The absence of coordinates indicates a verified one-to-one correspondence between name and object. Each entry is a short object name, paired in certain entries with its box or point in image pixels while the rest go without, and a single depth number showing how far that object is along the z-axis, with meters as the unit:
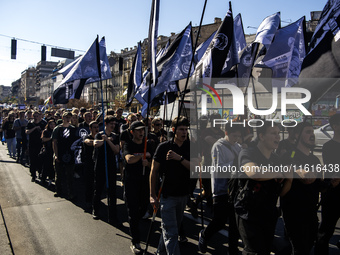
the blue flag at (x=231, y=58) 5.90
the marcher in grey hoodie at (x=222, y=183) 4.11
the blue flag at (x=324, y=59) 3.72
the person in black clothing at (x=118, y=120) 8.46
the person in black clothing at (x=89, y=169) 6.32
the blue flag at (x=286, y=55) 5.72
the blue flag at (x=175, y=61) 7.02
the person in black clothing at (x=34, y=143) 8.59
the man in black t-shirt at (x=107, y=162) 5.57
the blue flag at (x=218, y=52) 5.47
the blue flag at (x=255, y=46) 6.09
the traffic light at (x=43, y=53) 25.49
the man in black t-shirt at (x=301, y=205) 3.27
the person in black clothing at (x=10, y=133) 12.25
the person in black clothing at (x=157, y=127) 7.24
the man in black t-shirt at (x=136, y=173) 4.61
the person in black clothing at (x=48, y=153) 7.92
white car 15.01
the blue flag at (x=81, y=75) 6.47
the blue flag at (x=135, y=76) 9.29
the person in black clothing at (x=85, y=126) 7.27
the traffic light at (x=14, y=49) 22.10
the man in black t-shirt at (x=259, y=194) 3.09
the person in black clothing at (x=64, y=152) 6.99
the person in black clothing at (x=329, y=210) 3.82
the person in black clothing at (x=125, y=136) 4.96
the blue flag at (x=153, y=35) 4.29
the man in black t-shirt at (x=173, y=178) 3.78
